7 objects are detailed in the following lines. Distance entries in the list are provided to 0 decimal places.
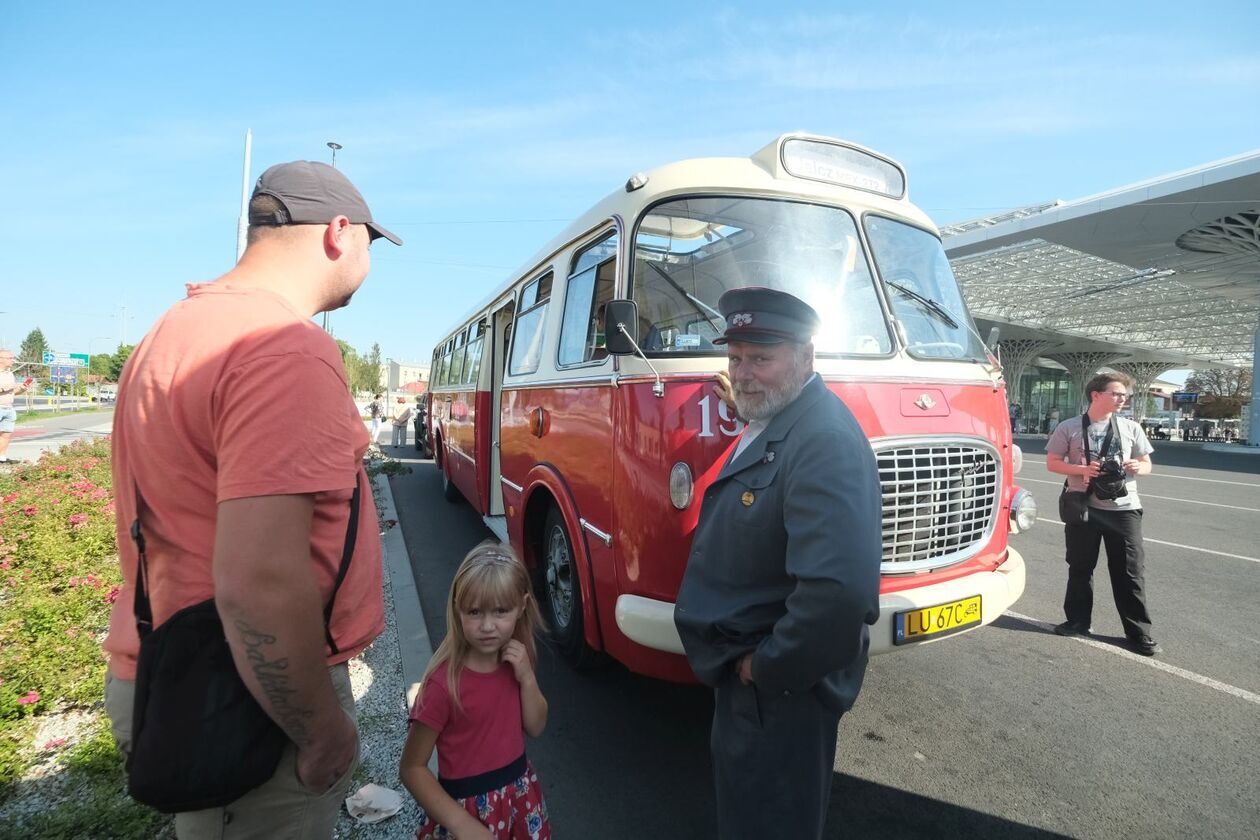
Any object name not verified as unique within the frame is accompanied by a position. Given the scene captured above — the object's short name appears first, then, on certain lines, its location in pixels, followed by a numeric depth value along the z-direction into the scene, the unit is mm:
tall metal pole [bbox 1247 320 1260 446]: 29500
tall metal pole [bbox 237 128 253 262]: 15148
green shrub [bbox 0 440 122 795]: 3273
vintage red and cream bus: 3057
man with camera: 4727
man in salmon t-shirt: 1223
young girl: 2107
